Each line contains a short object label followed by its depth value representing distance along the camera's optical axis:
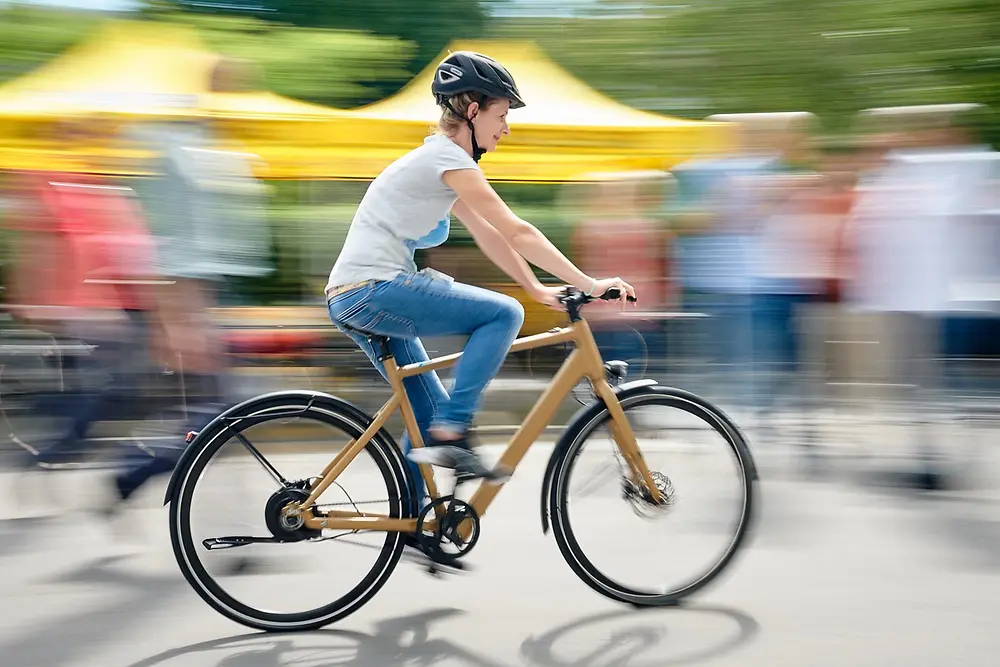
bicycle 3.63
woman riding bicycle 3.55
